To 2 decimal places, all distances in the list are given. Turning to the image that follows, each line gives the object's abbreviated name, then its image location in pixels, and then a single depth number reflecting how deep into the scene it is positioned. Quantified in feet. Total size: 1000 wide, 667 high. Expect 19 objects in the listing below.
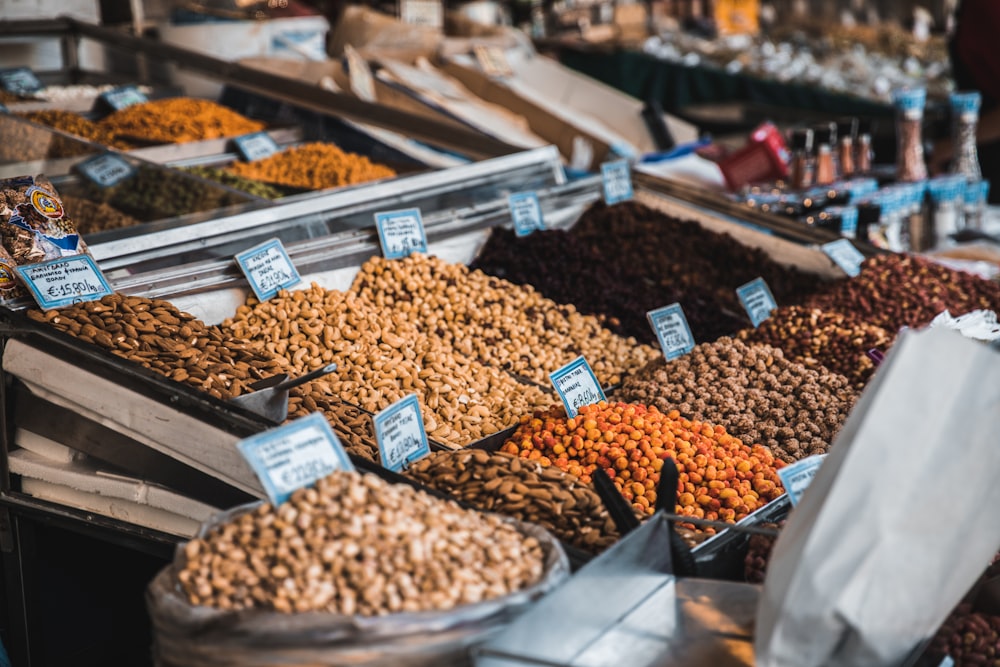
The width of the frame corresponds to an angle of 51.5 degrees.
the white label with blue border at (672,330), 8.76
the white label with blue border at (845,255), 10.80
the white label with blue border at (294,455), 4.82
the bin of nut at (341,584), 4.23
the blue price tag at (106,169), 10.33
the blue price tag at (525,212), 10.93
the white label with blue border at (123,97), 13.99
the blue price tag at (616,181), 12.08
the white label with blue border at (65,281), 7.09
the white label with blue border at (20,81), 14.21
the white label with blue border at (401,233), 9.60
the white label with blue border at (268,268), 8.36
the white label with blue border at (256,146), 12.66
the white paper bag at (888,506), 4.25
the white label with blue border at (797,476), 5.70
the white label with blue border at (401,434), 6.04
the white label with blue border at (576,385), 7.29
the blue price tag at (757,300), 9.91
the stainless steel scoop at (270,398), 6.17
